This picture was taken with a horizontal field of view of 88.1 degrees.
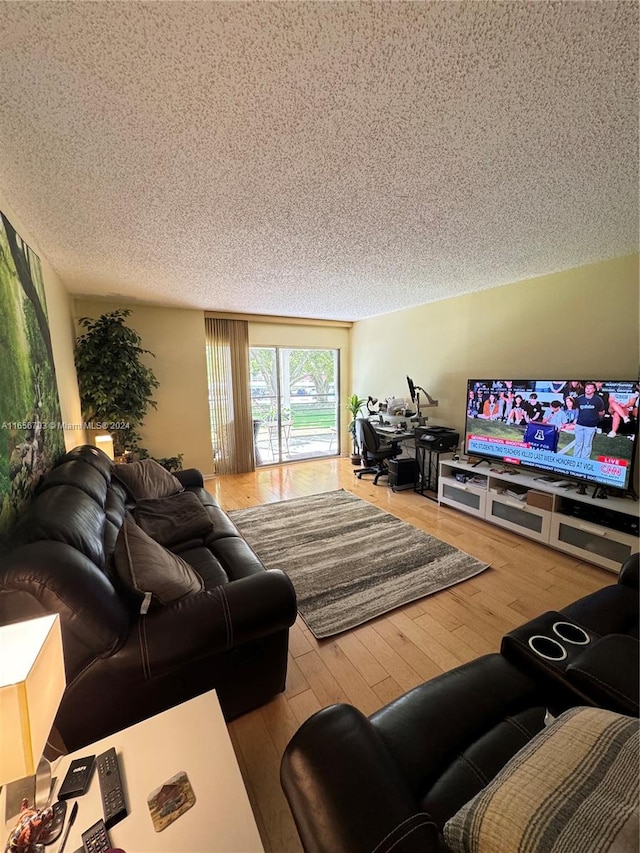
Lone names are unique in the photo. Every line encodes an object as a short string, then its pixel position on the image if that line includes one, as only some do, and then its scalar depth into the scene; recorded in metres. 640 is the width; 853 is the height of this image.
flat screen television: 2.42
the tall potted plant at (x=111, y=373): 3.47
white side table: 0.71
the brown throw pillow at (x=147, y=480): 2.65
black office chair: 4.34
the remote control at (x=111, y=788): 0.75
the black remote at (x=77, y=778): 0.79
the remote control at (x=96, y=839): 0.69
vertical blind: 4.80
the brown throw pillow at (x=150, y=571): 1.27
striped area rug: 2.16
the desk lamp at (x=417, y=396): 4.23
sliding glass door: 5.33
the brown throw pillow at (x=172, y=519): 2.13
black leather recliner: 0.65
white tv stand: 2.39
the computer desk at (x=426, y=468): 4.18
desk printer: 3.86
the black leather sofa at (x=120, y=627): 1.04
